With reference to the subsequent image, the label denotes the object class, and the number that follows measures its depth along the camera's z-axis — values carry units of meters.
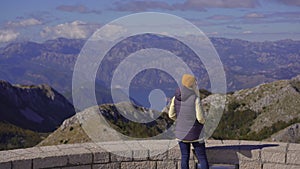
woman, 6.09
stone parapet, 6.36
